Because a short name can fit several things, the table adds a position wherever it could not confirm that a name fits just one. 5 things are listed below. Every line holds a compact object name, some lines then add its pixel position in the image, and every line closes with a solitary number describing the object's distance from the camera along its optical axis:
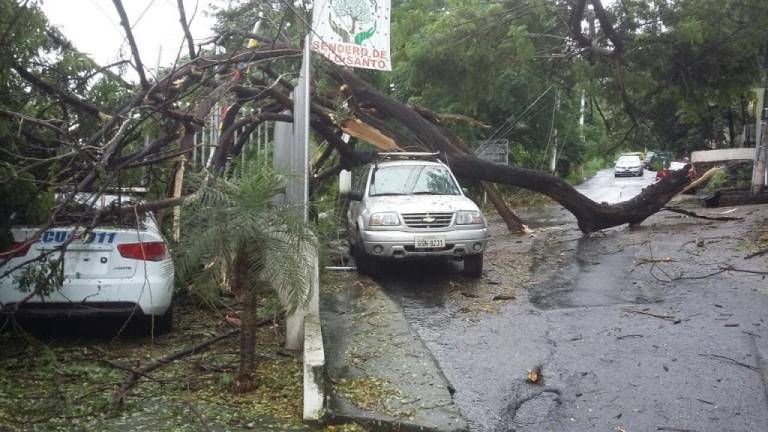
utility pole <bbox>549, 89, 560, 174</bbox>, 23.91
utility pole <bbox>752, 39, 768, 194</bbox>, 17.83
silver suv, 9.63
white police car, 6.05
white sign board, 9.88
